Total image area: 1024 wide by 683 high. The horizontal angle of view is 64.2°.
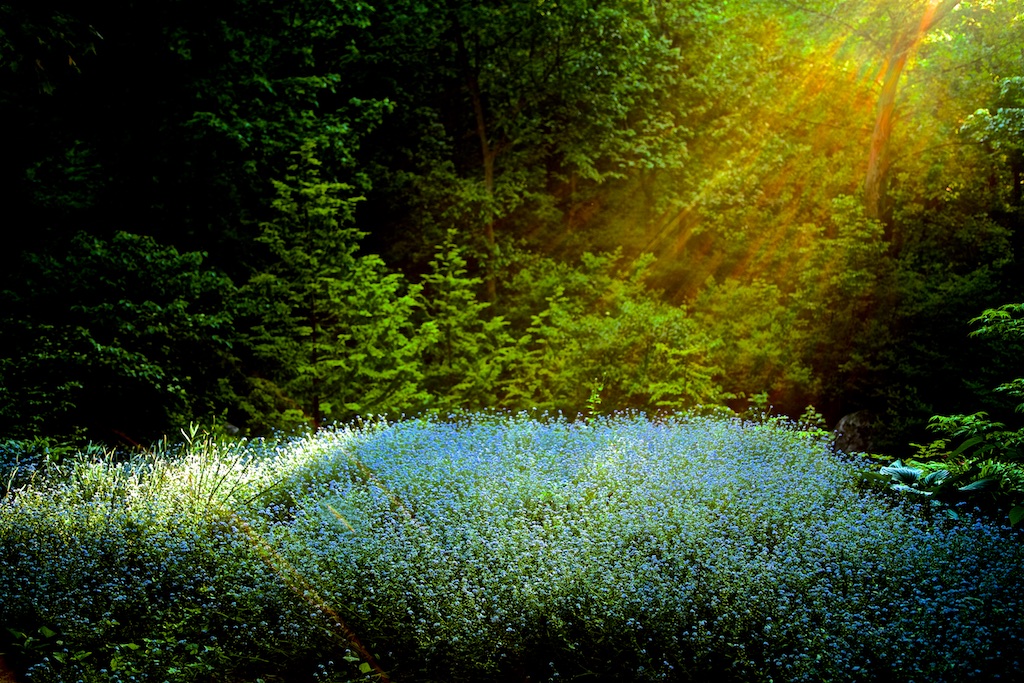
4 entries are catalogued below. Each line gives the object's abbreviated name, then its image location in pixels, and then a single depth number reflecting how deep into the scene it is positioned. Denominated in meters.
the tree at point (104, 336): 9.13
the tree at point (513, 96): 15.16
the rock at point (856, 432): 11.45
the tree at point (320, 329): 10.91
